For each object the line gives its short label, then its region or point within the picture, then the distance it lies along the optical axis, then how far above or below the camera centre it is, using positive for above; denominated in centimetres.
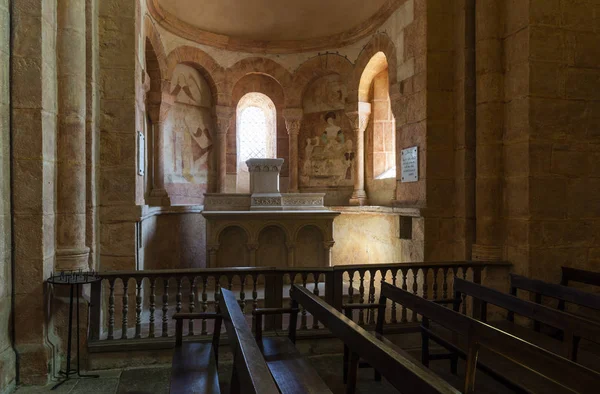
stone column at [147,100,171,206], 895 +99
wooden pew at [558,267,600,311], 451 -85
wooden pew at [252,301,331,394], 275 -116
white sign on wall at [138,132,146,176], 590 +60
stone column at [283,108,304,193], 1045 +149
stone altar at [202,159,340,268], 719 -49
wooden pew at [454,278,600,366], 296 -87
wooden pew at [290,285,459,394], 196 -81
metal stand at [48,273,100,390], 394 -99
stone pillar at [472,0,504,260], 551 +78
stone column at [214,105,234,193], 1022 +129
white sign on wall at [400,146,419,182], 667 +51
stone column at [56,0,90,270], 451 +59
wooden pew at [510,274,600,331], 365 -84
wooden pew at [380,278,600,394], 214 -86
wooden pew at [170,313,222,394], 280 -118
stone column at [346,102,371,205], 962 +107
